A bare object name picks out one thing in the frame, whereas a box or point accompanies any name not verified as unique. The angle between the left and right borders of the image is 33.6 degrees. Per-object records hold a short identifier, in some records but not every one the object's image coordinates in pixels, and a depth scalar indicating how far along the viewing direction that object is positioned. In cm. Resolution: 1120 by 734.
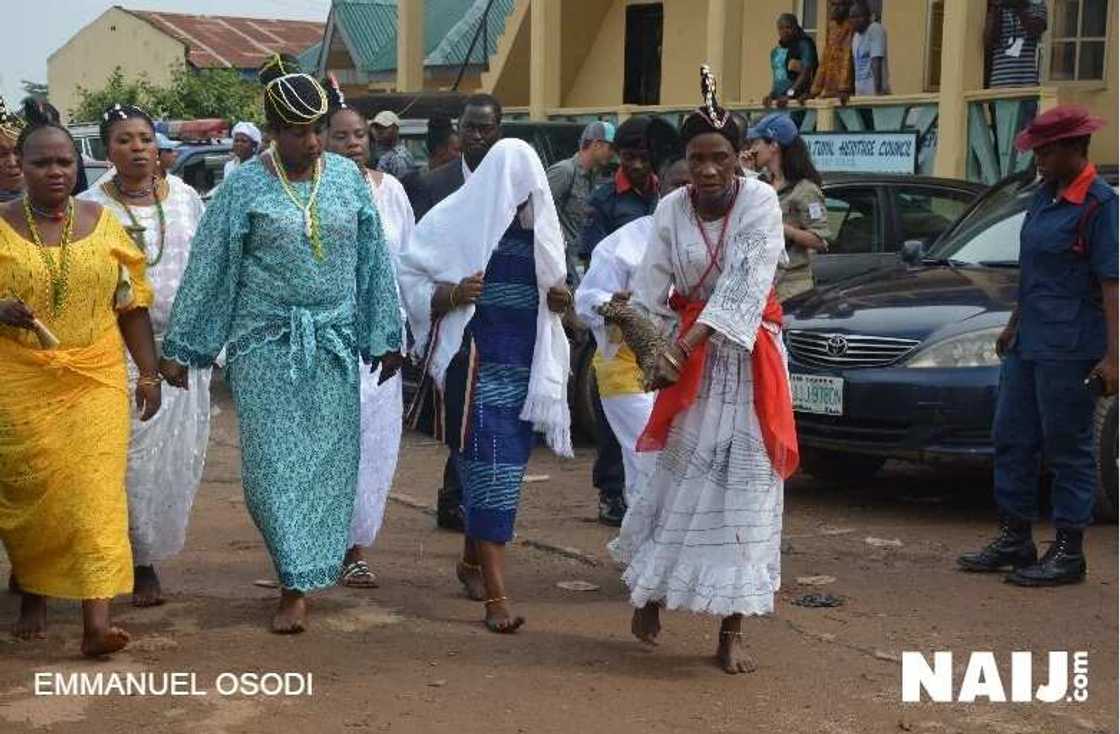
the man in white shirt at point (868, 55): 1862
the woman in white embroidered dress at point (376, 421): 752
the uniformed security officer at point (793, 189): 900
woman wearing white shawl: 678
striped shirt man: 1714
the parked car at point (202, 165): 1828
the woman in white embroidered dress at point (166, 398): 704
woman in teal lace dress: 658
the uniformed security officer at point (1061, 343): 732
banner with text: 1769
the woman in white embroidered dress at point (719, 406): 613
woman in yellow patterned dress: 621
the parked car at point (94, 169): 1728
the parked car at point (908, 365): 867
